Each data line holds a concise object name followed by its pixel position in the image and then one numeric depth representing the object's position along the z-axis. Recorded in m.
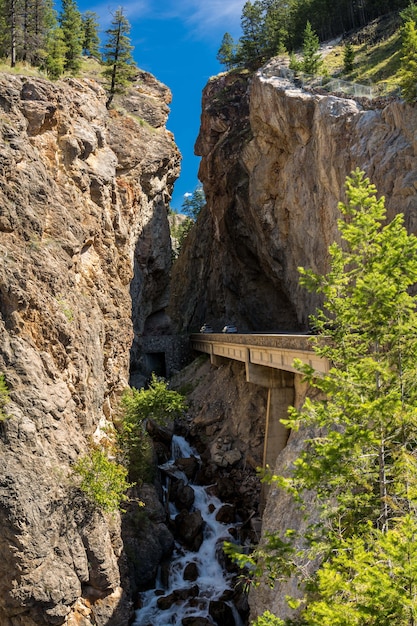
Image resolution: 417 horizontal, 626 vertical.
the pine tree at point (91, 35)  44.88
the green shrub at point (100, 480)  19.97
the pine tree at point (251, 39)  58.62
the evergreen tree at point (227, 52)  62.56
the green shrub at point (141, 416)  26.48
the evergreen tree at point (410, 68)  25.28
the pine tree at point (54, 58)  28.27
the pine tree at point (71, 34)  32.94
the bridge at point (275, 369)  22.41
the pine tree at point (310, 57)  39.81
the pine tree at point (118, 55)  40.33
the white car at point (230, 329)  47.03
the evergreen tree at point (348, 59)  41.13
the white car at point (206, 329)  53.40
